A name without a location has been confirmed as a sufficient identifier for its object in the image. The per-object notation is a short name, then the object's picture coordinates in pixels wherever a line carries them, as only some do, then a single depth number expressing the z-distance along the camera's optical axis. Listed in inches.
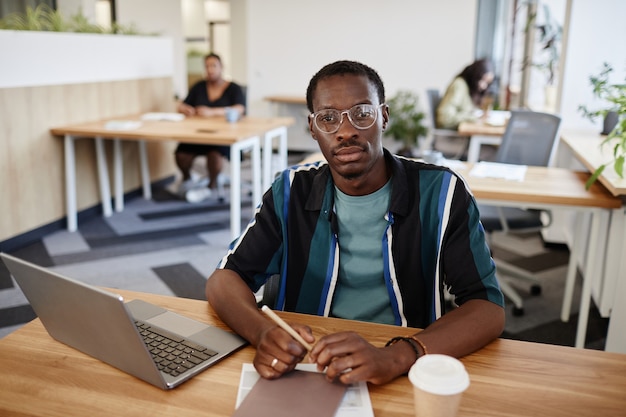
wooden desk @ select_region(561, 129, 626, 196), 98.7
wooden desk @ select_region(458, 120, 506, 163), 170.9
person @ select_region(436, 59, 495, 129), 203.8
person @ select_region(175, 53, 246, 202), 204.8
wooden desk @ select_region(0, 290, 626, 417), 38.1
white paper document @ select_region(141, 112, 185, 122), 185.3
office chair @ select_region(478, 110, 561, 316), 119.0
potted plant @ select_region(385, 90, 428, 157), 263.1
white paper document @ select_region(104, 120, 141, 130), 162.6
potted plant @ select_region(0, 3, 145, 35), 154.7
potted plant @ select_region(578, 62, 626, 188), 86.9
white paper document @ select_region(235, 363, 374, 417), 37.5
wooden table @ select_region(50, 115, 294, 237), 152.3
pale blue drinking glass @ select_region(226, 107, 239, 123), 180.5
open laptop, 37.5
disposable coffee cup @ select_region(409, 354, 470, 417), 32.1
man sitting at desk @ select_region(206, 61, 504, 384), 54.0
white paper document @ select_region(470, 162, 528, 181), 114.0
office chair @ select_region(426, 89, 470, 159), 205.8
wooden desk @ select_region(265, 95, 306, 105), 277.7
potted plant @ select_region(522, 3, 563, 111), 204.1
